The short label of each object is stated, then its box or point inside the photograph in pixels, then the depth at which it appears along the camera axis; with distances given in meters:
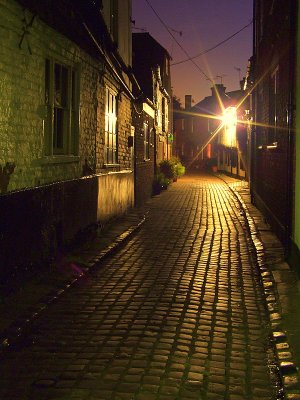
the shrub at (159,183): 25.68
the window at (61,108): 8.86
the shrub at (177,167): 32.80
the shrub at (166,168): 30.85
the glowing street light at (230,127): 33.75
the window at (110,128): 13.62
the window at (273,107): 12.13
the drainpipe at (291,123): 8.92
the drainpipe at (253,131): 18.28
